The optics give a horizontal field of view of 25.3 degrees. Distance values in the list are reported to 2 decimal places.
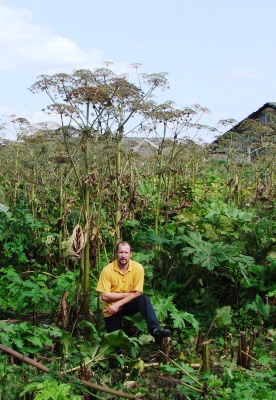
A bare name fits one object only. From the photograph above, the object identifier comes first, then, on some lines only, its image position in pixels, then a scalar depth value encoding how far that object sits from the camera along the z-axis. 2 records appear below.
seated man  6.85
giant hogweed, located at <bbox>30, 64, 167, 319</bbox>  7.05
